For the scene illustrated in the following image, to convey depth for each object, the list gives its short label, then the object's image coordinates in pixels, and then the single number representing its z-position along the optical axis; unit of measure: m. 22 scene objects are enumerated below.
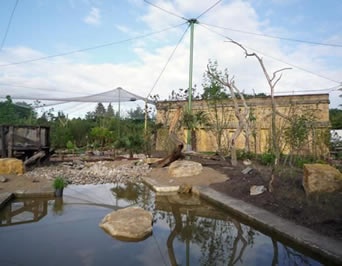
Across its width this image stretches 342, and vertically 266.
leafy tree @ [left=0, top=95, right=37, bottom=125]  20.60
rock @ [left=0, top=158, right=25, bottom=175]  8.60
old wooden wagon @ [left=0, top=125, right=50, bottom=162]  10.33
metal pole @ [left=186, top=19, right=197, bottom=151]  11.65
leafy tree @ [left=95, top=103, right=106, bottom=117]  27.64
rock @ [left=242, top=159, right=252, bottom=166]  11.40
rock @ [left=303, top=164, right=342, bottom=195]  5.95
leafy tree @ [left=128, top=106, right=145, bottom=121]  23.03
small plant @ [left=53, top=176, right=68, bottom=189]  6.82
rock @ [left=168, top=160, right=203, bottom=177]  9.30
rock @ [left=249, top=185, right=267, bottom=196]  6.51
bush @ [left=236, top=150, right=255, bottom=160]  12.48
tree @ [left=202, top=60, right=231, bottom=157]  12.09
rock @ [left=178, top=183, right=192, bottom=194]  7.82
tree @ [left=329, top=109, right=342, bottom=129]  19.94
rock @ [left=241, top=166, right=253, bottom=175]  8.39
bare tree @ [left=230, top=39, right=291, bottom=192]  6.20
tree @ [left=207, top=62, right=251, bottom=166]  10.80
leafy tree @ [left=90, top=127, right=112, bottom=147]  16.83
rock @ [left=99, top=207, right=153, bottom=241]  4.49
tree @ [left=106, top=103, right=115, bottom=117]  22.43
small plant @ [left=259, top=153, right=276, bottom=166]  10.78
